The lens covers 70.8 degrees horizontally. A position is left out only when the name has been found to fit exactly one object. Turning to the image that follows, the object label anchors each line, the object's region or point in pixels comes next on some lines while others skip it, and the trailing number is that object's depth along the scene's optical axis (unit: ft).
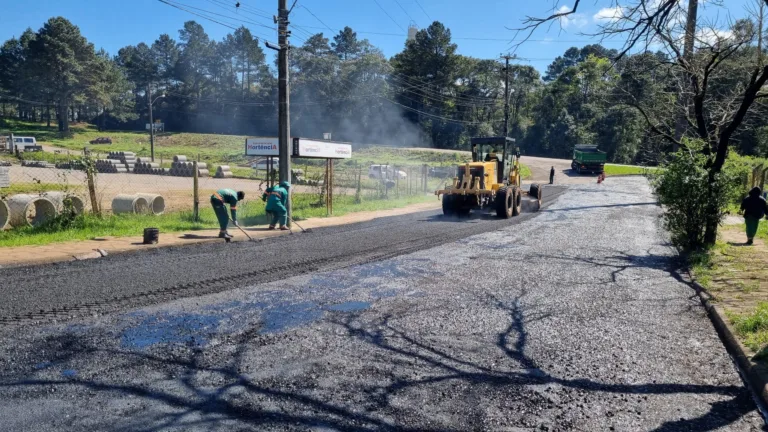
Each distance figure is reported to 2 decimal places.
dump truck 157.07
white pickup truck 174.93
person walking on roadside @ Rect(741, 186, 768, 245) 40.73
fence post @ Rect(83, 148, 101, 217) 43.04
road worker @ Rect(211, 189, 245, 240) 41.01
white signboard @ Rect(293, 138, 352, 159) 53.31
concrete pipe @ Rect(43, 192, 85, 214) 42.88
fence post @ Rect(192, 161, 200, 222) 48.05
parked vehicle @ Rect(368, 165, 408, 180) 124.13
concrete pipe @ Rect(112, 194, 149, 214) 50.57
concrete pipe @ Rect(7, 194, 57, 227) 40.42
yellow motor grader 59.26
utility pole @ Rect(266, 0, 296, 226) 48.96
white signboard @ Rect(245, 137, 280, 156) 54.24
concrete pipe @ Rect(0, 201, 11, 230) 40.10
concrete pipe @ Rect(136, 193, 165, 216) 52.07
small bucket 37.81
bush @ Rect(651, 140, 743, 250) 35.29
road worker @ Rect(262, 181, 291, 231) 47.37
